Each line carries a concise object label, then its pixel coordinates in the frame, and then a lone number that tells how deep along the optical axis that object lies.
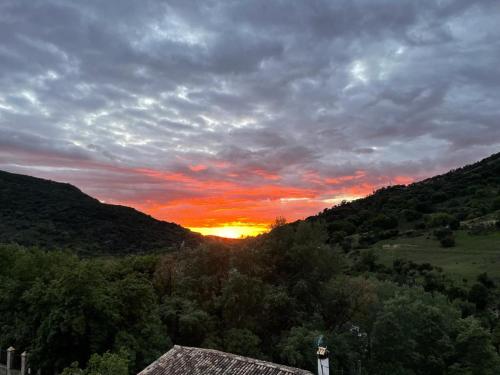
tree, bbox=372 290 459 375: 27.36
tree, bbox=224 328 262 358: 27.09
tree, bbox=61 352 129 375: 15.14
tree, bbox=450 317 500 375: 27.97
